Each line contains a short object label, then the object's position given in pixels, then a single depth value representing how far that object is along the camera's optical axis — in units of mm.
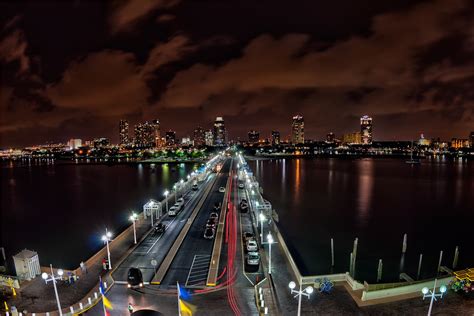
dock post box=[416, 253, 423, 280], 32819
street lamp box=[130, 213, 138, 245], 33016
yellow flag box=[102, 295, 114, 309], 18367
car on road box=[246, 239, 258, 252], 29502
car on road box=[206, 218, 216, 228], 37375
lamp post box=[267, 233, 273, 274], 24903
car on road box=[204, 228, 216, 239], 34969
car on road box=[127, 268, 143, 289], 22297
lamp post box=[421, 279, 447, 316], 18588
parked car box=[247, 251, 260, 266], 25714
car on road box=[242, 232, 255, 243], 32869
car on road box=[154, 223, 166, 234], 36781
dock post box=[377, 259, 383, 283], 31156
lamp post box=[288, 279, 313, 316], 18297
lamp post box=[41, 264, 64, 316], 18594
